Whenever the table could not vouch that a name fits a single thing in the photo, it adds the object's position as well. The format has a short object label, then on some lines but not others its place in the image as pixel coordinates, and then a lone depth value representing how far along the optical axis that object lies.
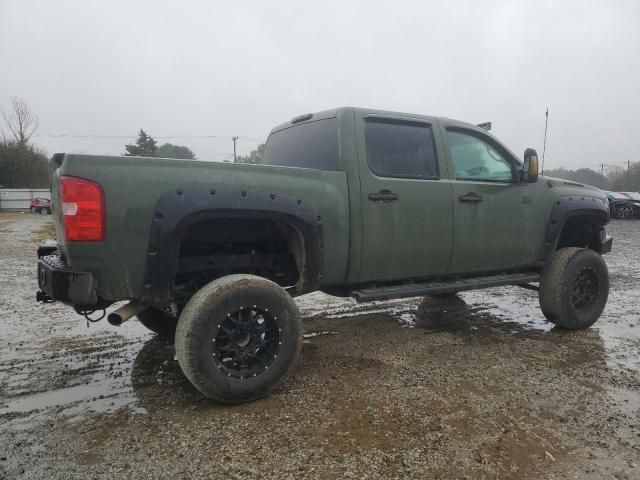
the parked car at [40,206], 31.28
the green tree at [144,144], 48.81
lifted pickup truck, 2.57
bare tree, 50.01
